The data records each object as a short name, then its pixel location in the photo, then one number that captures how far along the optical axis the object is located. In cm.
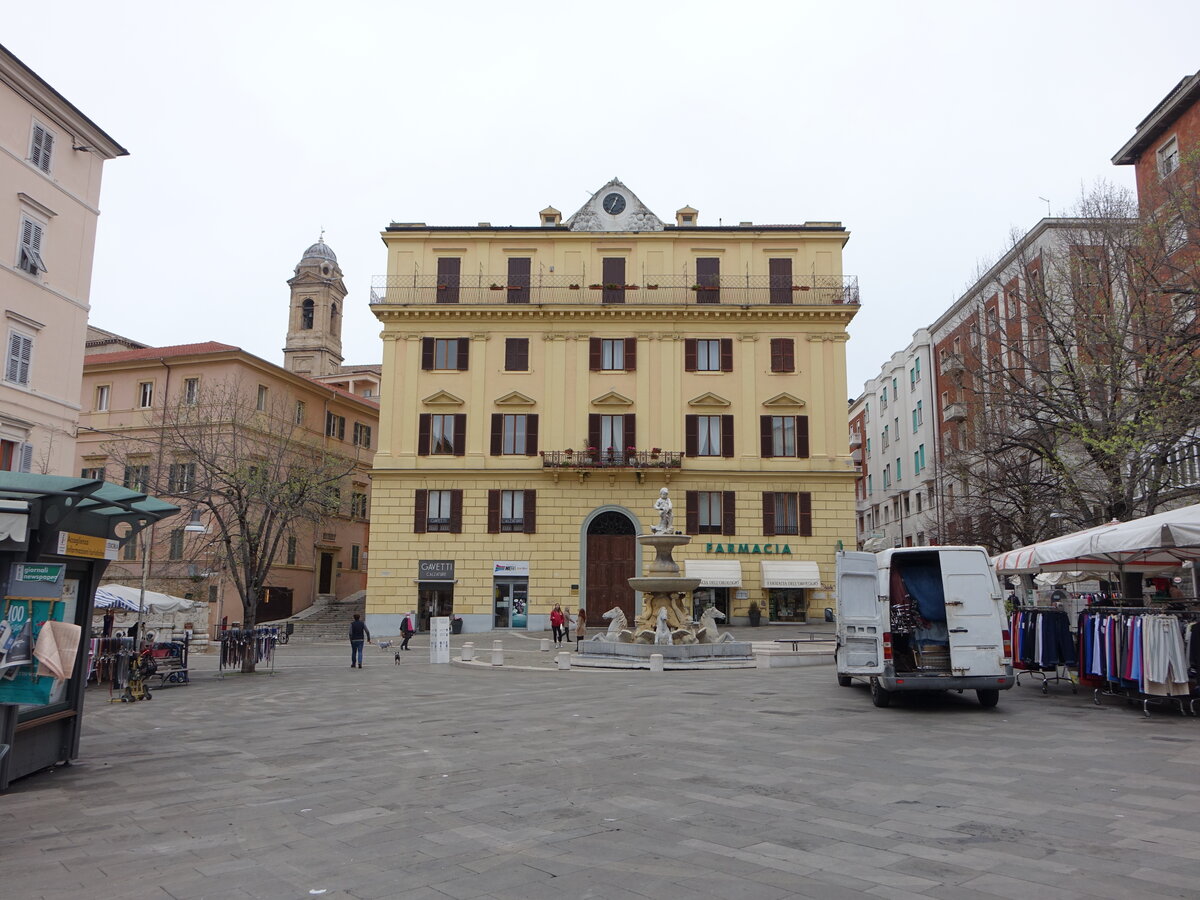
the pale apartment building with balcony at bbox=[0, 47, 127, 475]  2731
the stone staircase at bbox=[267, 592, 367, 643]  3944
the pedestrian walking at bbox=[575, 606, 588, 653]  2873
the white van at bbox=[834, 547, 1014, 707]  1280
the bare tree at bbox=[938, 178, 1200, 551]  1775
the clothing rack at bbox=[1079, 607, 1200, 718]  1173
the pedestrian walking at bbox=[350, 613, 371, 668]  2377
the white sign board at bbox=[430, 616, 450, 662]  2484
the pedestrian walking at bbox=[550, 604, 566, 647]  3069
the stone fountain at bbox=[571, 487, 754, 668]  2242
